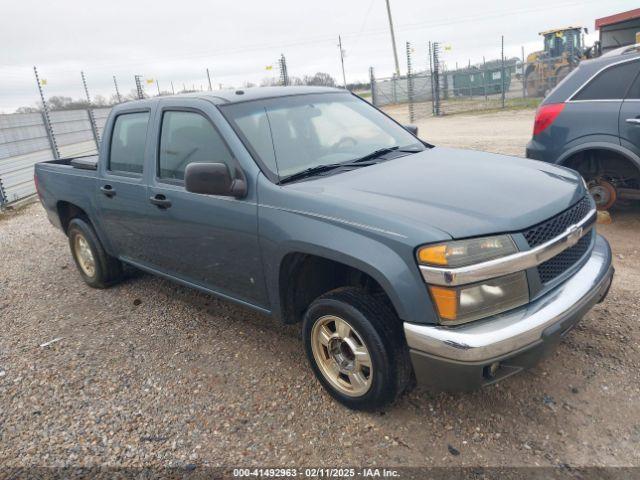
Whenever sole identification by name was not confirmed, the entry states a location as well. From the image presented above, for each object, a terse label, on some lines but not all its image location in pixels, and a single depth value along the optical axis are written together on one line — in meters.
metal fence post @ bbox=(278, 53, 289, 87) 19.52
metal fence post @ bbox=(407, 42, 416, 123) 20.64
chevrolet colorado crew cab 2.32
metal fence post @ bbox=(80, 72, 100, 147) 15.39
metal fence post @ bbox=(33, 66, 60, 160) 12.84
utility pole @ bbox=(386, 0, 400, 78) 34.50
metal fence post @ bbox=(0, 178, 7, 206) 10.58
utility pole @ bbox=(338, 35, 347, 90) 39.44
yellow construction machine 20.52
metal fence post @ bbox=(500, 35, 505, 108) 20.29
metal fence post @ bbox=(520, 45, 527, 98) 21.53
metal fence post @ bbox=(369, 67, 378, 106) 24.05
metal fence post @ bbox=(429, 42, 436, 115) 20.75
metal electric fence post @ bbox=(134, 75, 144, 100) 18.51
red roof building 14.49
